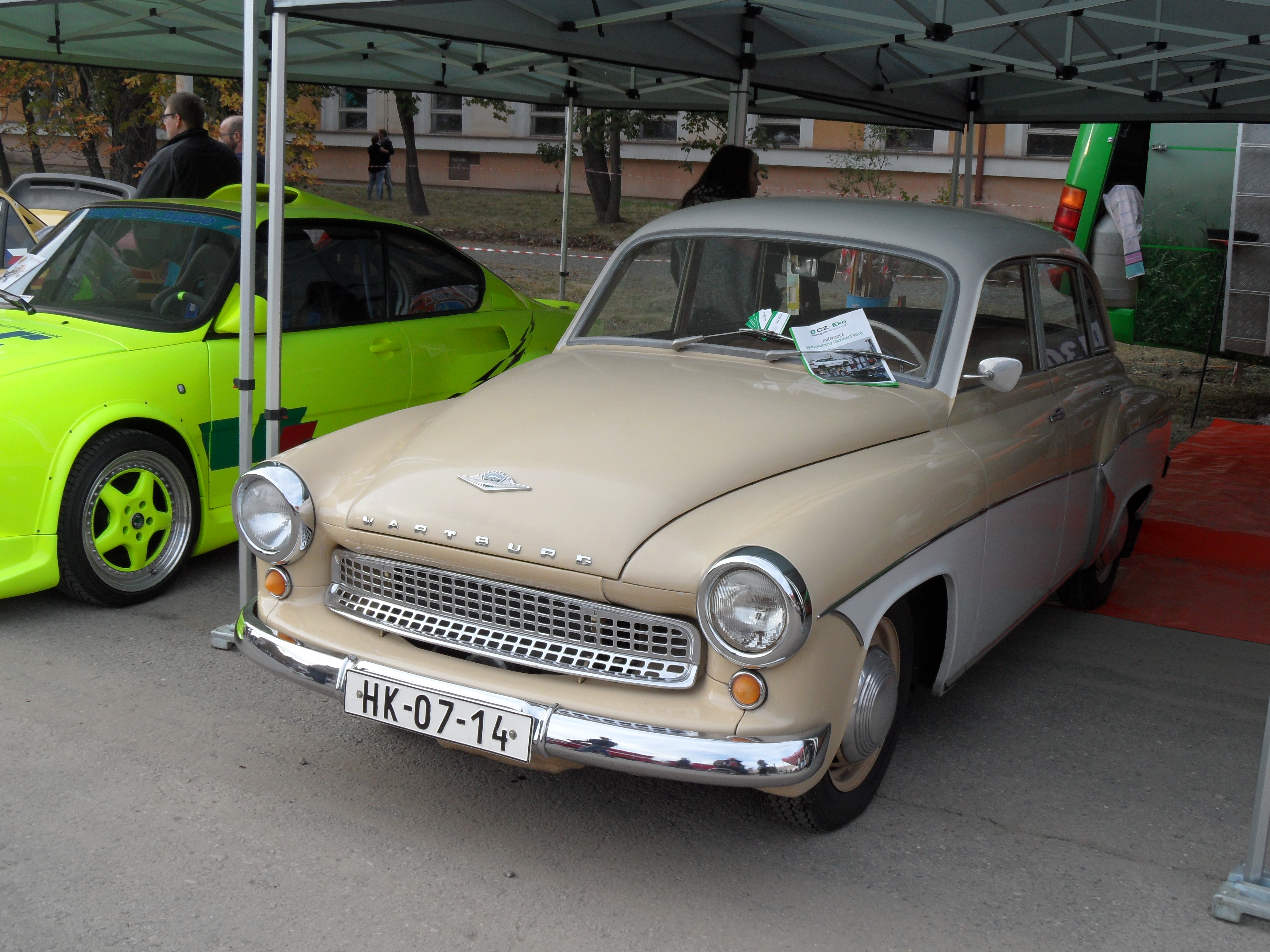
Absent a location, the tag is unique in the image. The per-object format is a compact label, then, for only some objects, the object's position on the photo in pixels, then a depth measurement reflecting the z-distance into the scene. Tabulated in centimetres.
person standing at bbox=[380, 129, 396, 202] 2756
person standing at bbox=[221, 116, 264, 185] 793
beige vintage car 276
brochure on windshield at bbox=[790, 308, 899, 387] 382
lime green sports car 451
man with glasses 690
